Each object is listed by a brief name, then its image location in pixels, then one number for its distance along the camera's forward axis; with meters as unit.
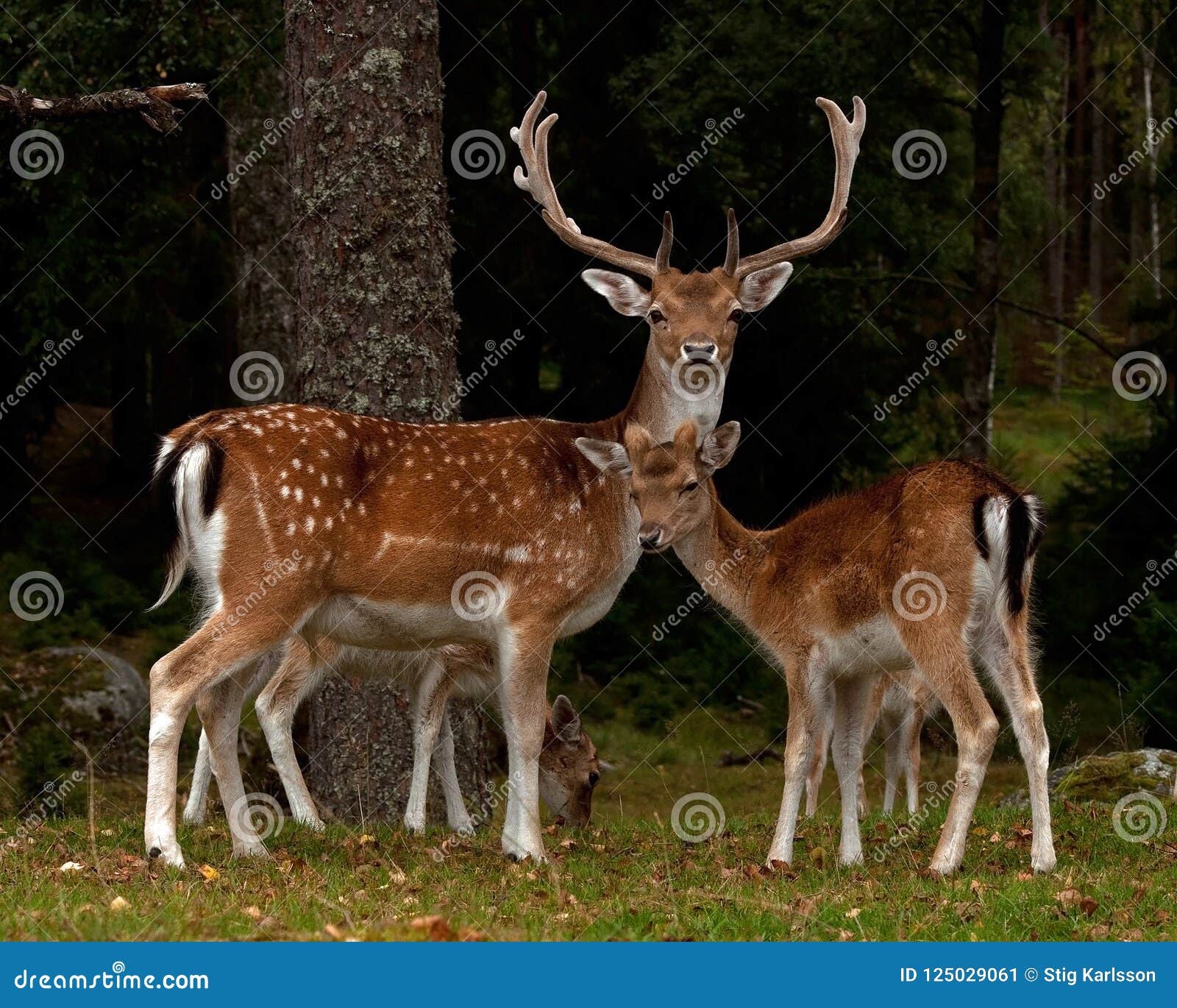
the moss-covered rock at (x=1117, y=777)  9.30
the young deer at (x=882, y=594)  7.27
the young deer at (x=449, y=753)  8.39
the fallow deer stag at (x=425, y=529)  6.99
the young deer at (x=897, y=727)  9.82
